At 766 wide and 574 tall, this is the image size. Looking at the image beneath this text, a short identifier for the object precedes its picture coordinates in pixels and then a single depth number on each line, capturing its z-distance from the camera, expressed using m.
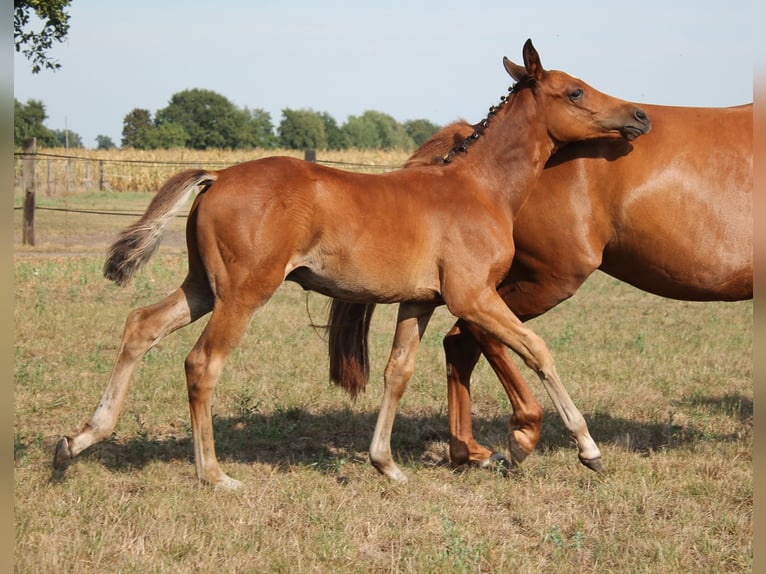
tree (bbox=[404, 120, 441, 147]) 113.00
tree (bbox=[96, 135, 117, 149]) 97.34
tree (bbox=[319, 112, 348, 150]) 84.98
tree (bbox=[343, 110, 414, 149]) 93.94
